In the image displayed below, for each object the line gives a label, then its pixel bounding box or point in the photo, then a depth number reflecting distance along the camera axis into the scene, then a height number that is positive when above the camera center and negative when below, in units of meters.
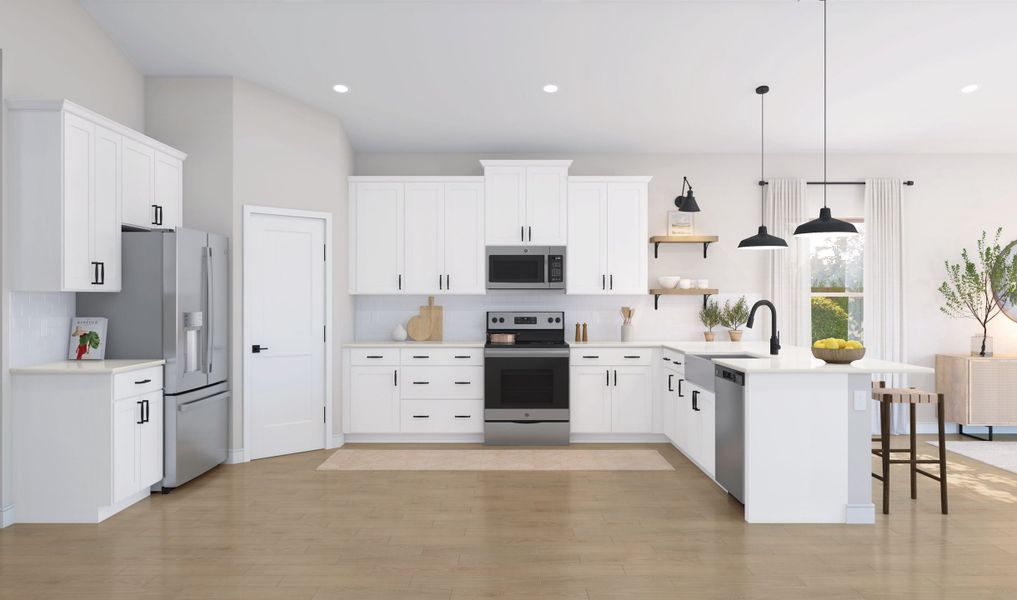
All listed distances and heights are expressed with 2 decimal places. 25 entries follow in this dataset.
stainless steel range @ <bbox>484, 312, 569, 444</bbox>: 5.61 -0.90
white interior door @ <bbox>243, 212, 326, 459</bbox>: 5.06 -0.29
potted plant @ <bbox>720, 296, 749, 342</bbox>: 6.14 -0.18
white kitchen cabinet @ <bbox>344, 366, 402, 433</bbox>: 5.69 -0.96
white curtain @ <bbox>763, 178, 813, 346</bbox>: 6.20 +0.37
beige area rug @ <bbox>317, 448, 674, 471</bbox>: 4.85 -1.36
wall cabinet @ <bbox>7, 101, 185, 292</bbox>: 3.60 +0.65
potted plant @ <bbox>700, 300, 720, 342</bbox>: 6.18 -0.19
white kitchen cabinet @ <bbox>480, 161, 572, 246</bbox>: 5.93 +0.99
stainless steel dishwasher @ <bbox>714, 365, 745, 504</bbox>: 3.67 -0.84
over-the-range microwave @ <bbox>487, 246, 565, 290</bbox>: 5.96 +0.34
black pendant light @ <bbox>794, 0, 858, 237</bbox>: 3.74 +0.47
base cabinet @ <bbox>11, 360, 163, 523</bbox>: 3.57 -0.87
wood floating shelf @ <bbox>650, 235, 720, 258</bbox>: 6.10 +0.63
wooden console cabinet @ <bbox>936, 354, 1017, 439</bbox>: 5.71 -0.89
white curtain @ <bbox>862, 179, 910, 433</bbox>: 6.17 +0.21
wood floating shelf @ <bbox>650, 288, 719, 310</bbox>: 6.12 +0.09
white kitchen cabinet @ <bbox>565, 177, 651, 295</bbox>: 5.95 +0.66
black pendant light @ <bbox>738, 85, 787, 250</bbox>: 4.50 +0.44
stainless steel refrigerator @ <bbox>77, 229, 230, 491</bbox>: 4.14 -0.14
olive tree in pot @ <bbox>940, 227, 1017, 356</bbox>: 5.87 +0.16
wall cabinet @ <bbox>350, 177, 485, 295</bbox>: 5.96 +0.73
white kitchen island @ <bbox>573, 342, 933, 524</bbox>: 3.55 -0.87
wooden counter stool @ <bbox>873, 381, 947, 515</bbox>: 3.75 -0.79
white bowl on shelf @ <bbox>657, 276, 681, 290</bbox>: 6.14 +0.19
